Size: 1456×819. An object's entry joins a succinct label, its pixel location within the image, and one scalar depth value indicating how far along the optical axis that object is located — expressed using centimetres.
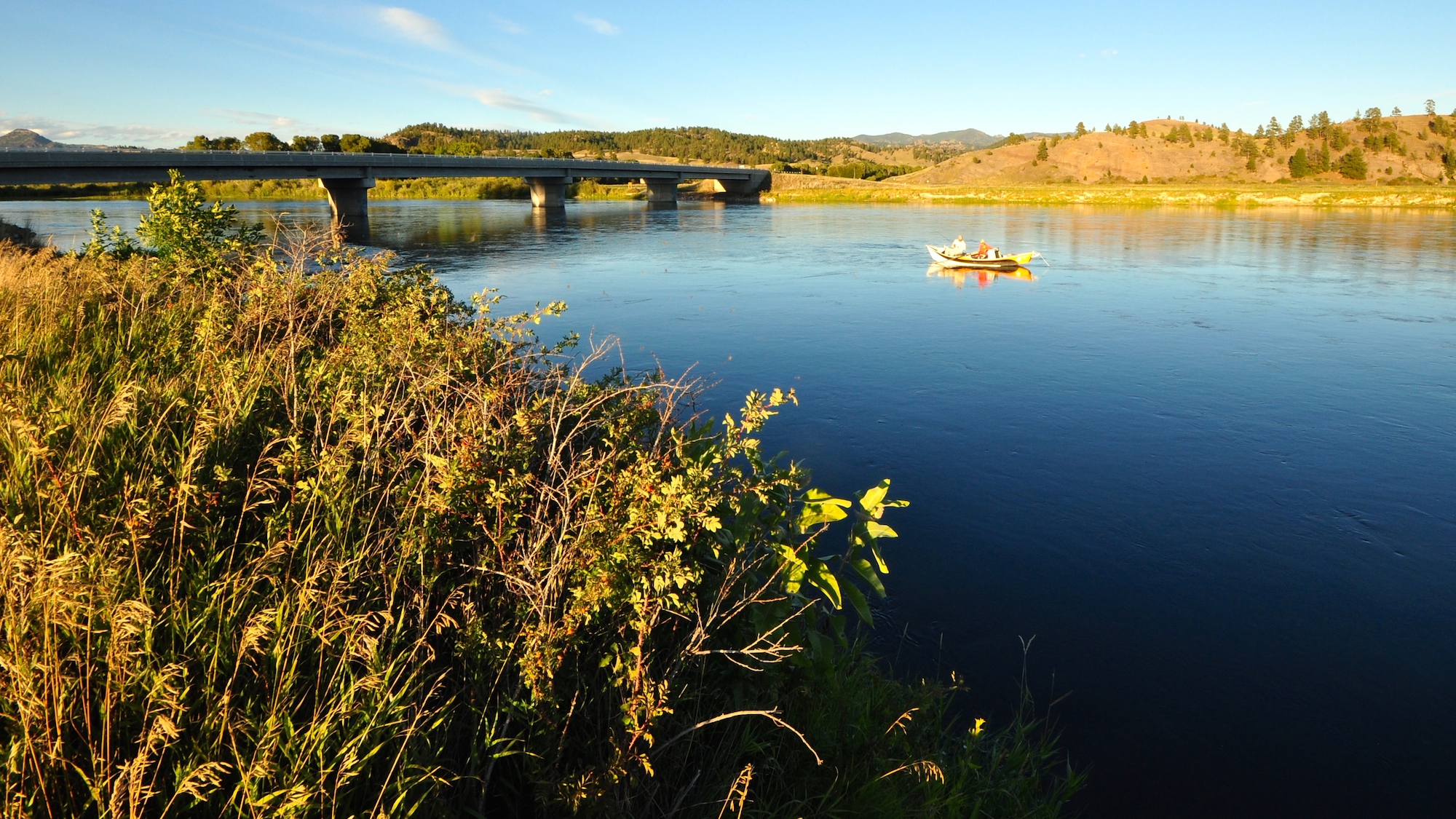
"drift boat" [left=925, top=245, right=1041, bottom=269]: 3291
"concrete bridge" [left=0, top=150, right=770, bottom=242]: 3869
